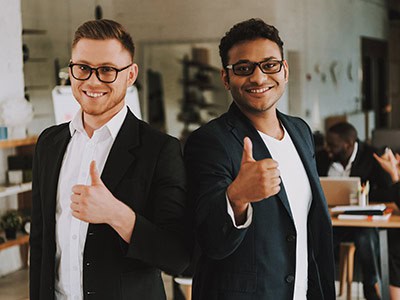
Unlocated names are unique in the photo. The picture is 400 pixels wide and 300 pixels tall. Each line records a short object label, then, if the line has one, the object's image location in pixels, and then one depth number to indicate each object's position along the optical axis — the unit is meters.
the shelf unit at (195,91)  9.70
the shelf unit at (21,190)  6.01
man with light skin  1.73
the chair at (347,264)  5.14
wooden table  4.27
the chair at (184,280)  4.03
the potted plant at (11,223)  6.20
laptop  4.61
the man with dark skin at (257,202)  1.85
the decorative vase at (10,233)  6.20
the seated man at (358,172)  4.85
